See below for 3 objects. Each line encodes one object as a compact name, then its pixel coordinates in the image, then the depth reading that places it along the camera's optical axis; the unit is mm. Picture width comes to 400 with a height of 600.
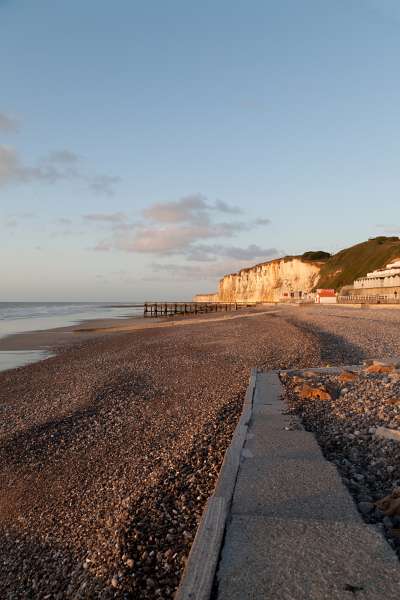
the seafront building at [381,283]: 54069
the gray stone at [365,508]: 3523
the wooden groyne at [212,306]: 88638
